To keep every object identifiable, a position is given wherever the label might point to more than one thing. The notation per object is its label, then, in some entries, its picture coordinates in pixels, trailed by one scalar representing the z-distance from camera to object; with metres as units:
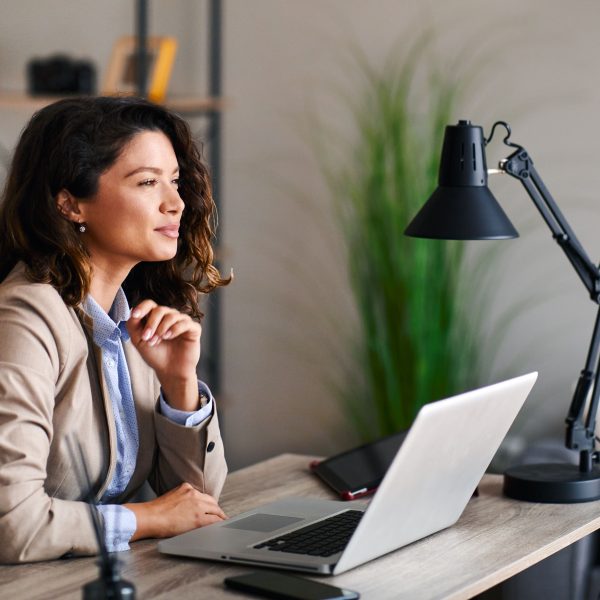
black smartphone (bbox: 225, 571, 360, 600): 2.59
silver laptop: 2.69
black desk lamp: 3.09
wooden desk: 2.66
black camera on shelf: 4.69
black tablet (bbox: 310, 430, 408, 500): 3.17
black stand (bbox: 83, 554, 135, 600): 2.38
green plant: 4.49
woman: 2.93
